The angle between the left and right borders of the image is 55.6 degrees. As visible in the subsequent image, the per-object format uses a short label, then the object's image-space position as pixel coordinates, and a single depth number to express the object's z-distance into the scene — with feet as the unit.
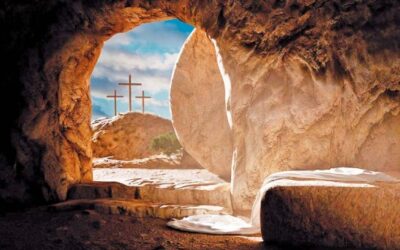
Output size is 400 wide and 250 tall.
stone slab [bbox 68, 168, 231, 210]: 18.33
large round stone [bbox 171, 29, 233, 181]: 25.23
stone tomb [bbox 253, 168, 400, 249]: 9.75
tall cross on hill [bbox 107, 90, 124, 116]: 66.44
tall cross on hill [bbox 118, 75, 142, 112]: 64.97
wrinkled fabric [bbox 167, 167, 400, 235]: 10.89
